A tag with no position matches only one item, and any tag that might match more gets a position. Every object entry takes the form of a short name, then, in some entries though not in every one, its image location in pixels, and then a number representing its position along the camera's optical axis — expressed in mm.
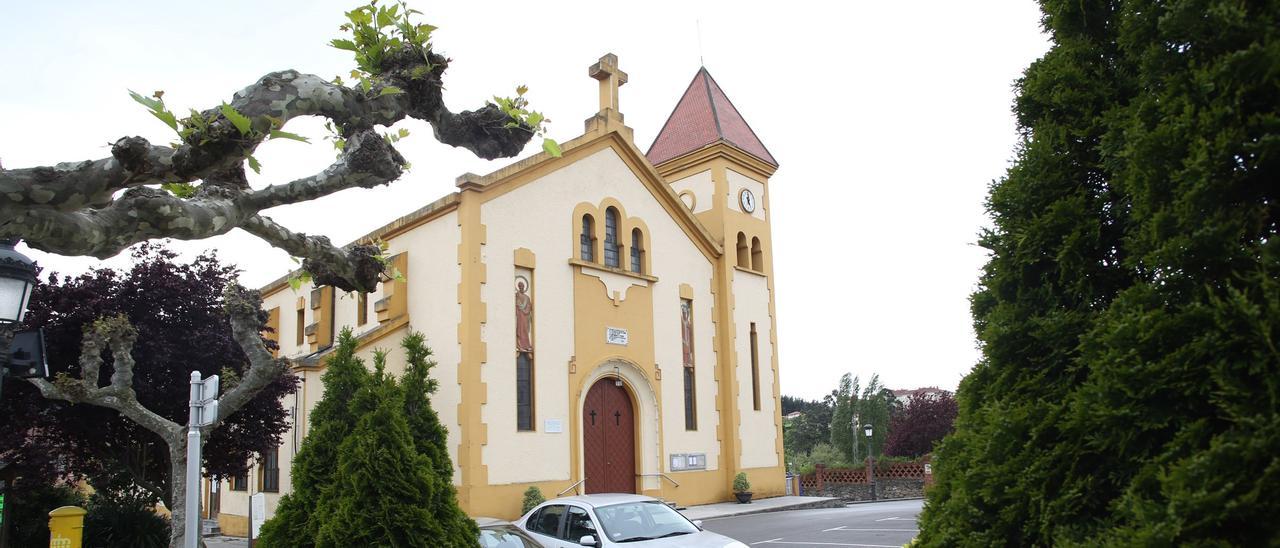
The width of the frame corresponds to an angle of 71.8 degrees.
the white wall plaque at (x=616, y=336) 22188
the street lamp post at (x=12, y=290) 7324
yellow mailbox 12766
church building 19641
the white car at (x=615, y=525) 10914
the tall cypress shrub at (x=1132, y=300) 3055
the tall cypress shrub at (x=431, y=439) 10523
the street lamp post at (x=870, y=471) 35219
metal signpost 9609
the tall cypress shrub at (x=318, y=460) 10766
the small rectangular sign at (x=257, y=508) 12680
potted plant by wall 24188
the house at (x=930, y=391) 48878
